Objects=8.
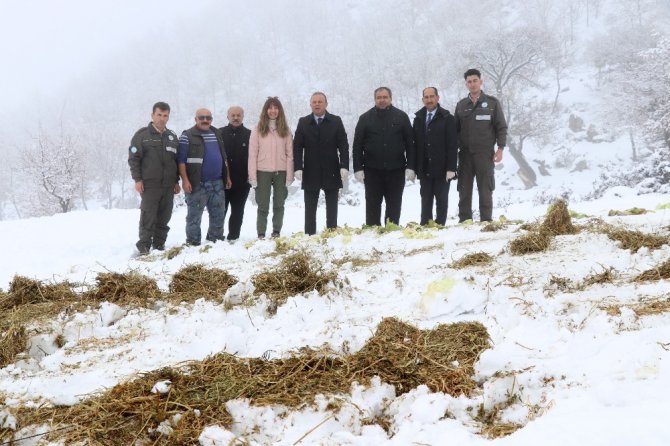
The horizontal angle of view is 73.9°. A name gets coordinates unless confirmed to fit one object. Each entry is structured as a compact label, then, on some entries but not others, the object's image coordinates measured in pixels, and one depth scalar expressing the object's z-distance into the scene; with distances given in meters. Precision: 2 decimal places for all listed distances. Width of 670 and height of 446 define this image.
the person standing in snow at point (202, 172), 6.68
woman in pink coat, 6.61
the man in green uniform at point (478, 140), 6.46
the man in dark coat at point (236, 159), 7.15
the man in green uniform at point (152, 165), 6.52
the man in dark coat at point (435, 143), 6.49
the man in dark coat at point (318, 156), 6.61
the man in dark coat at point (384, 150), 6.40
